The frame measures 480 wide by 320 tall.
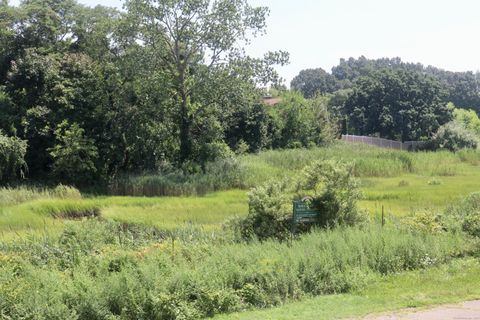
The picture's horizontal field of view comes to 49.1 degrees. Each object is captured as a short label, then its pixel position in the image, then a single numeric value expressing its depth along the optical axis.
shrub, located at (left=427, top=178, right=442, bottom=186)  31.09
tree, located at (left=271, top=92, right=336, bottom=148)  52.72
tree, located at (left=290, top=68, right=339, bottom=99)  148.12
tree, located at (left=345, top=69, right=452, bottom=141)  76.25
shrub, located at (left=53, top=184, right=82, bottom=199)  27.33
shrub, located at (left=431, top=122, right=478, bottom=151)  60.91
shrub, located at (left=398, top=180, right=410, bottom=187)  30.95
